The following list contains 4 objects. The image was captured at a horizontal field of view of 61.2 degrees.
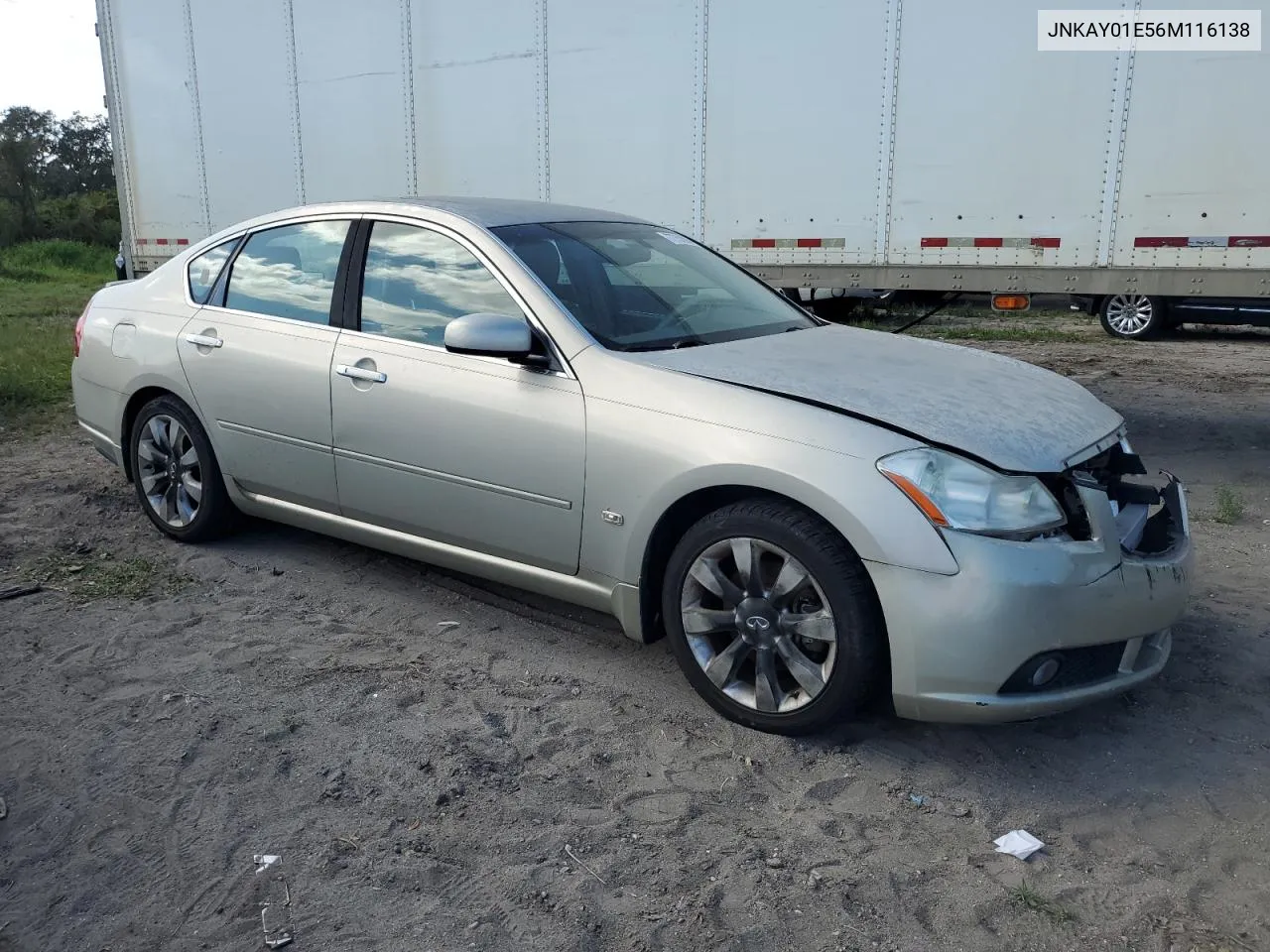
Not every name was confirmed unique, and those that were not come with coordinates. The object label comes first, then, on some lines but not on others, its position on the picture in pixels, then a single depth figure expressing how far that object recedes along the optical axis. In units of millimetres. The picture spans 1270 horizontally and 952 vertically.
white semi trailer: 6371
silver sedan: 3084
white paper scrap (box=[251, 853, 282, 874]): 2763
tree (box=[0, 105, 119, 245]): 39688
